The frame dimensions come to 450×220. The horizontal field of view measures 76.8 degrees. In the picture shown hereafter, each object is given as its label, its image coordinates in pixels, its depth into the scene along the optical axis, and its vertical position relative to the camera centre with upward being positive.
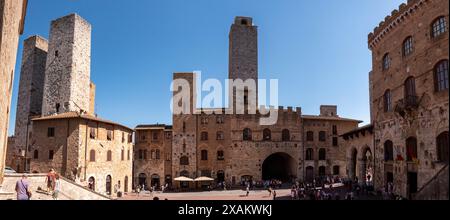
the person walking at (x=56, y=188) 16.94 -3.10
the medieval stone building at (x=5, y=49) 9.74 +3.53
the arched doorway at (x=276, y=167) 44.91 -4.18
